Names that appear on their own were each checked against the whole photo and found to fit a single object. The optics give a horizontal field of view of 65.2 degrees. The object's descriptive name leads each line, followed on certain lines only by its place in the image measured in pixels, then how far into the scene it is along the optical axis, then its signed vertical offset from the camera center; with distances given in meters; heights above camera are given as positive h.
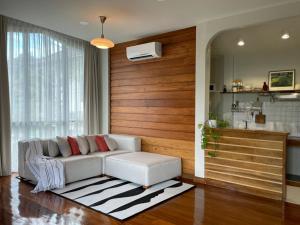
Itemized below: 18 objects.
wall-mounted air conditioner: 4.48 +1.07
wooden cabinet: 3.32 -0.88
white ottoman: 3.62 -1.02
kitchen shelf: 5.27 +0.31
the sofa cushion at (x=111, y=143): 4.67 -0.76
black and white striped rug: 2.89 -1.27
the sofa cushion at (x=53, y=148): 3.97 -0.73
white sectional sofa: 3.67 -1.01
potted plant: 3.88 -0.45
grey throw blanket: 3.50 -1.02
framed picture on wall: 5.36 +0.58
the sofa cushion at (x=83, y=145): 4.26 -0.73
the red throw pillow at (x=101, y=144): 4.58 -0.76
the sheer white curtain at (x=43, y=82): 4.29 +0.47
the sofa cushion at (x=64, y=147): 4.04 -0.72
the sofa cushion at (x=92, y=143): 4.45 -0.73
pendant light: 3.59 +0.97
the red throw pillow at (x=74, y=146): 4.19 -0.73
